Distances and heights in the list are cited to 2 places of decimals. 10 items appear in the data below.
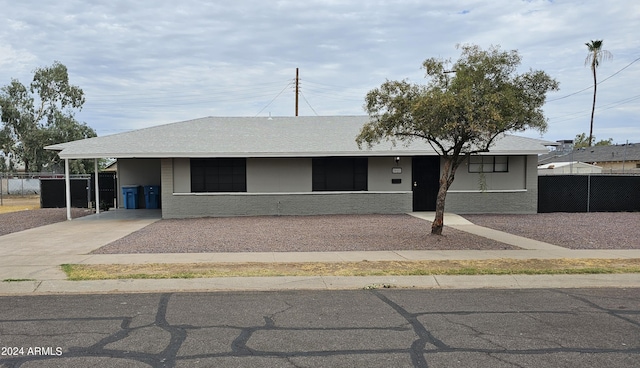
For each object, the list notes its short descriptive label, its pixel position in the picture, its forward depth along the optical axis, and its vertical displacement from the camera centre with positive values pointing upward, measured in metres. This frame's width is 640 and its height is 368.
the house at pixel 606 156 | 45.41 +1.12
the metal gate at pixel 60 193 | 23.98 -1.11
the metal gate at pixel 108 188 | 23.53 -0.86
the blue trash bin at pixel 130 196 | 22.69 -1.22
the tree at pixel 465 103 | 11.24 +1.57
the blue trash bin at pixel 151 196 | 22.94 -1.23
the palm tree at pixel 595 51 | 50.56 +12.20
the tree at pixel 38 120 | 36.94 +3.98
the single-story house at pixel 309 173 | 18.64 -0.17
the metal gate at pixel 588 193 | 21.05 -1.15
